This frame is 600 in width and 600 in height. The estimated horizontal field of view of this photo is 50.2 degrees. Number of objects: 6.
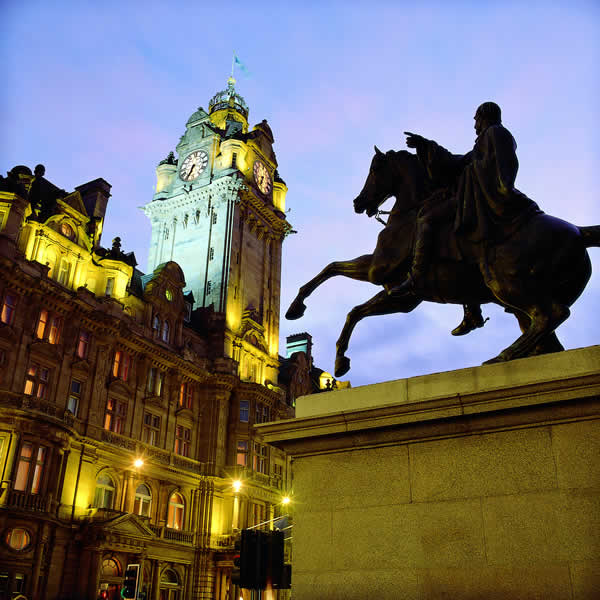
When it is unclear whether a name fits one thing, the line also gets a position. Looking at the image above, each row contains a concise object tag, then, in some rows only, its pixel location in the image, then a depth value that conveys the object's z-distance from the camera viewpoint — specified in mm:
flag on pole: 82944
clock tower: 54625
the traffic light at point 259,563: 11750
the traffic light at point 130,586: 22669
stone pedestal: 5277
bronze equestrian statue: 6559
